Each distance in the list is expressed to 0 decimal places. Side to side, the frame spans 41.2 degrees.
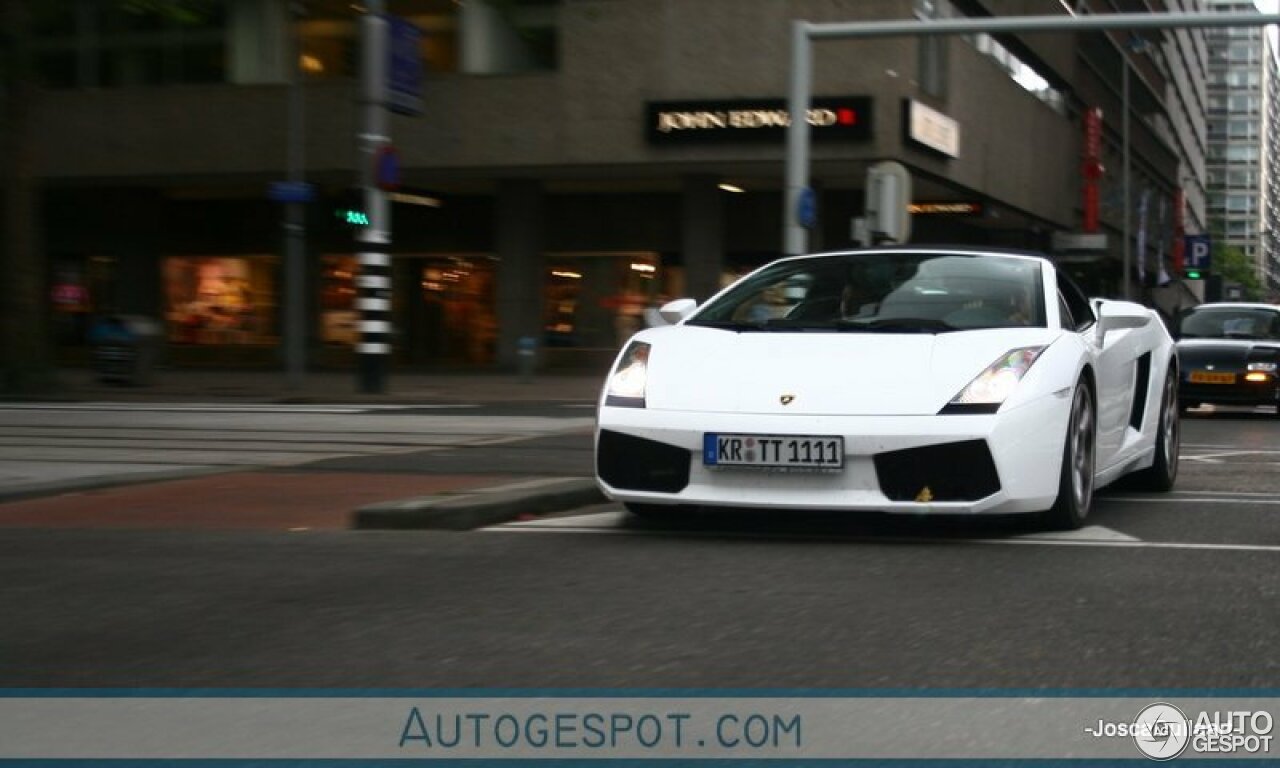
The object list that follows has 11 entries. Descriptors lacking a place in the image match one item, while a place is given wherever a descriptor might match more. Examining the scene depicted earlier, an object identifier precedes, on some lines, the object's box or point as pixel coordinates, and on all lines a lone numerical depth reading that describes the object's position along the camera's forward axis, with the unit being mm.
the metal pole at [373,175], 21406
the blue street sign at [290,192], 23062
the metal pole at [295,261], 23469
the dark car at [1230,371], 18188
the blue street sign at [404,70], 21703
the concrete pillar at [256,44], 33156
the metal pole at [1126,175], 49000
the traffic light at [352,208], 21391
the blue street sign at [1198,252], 61688
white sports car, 6391
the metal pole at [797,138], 20656
